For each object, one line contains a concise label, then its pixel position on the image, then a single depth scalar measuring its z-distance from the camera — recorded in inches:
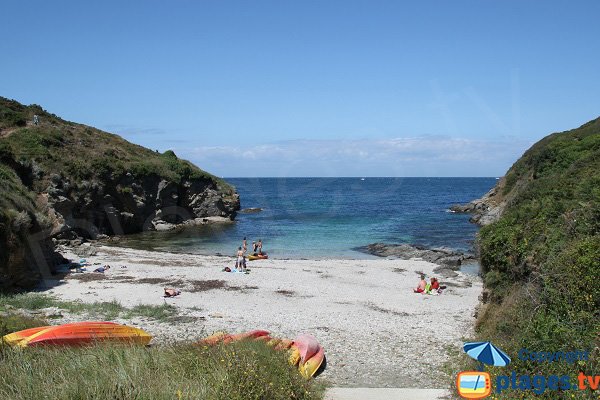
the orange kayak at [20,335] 384.3
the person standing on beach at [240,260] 1136.8
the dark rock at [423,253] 1318.9
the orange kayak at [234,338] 383.9
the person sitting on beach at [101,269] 1083.7
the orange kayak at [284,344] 448.3
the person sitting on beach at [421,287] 935.7
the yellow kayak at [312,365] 425.1
